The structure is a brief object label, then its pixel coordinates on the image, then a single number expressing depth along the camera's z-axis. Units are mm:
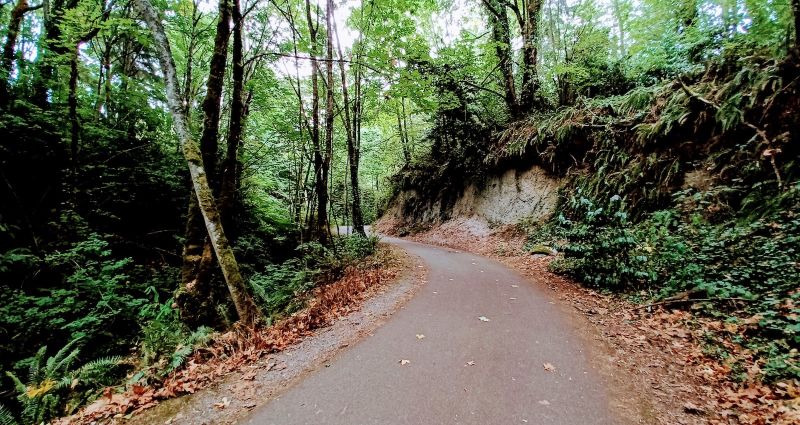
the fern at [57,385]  4445
